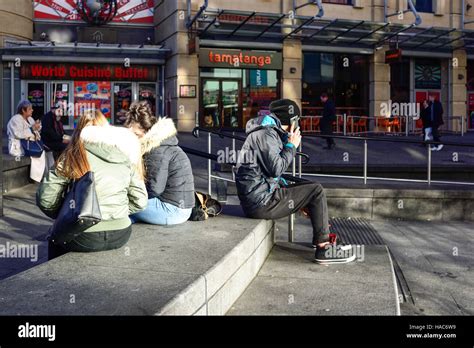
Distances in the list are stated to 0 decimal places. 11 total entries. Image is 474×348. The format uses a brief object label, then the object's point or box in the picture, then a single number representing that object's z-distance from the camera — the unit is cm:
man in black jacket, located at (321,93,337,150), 1777
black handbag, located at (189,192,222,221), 555
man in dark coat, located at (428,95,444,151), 1741
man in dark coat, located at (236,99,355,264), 536
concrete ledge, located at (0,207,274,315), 301
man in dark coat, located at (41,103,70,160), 996
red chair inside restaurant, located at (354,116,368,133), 2580
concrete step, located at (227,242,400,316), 407
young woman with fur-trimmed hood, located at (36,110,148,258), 394
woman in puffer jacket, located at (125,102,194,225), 500
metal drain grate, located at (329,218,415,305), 590
